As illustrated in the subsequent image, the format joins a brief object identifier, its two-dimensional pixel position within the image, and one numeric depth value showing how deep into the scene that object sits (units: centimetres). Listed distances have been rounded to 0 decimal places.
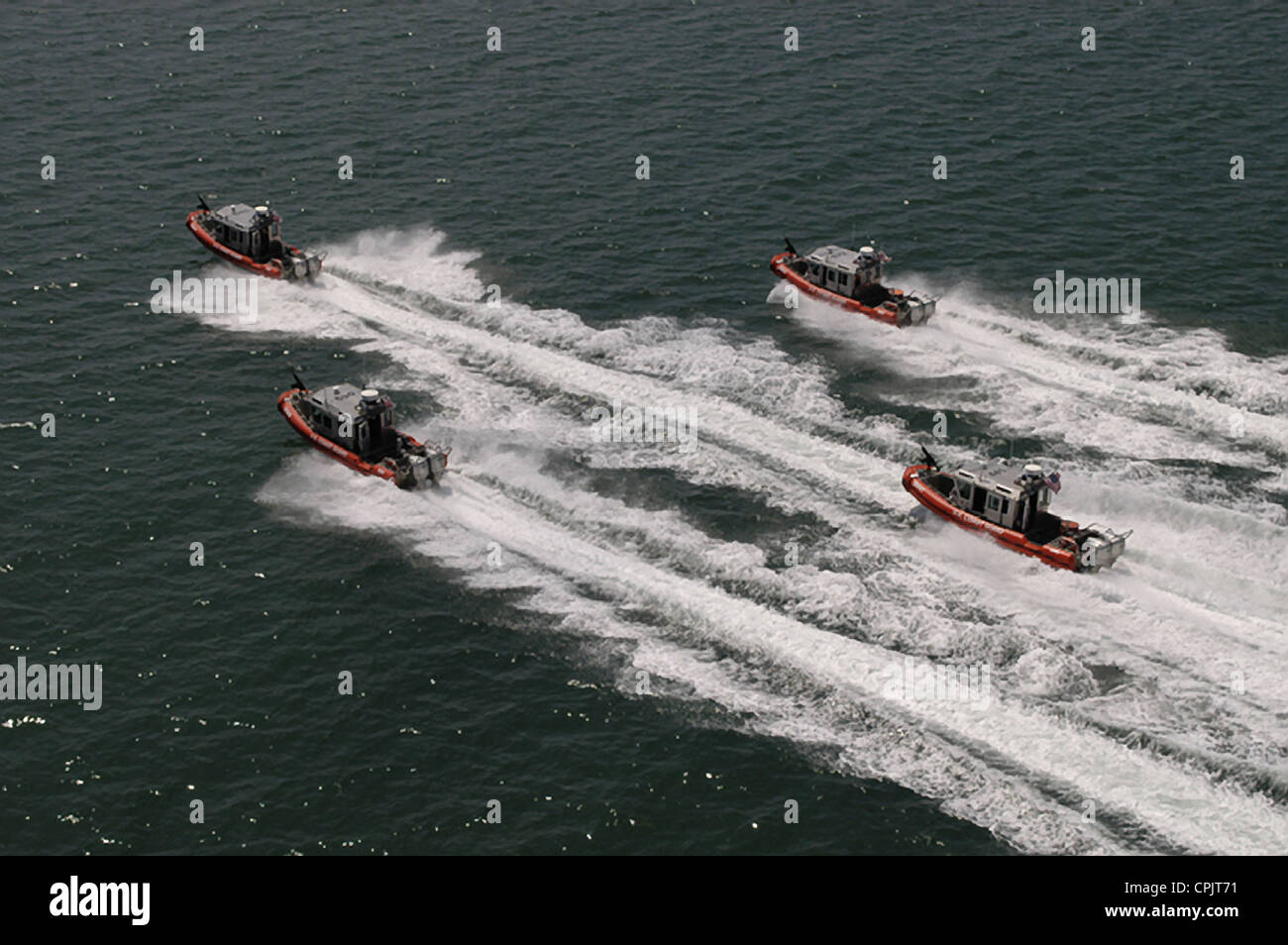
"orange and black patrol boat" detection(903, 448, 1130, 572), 9112
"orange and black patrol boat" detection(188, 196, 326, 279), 12512
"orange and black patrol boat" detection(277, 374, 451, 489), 10038
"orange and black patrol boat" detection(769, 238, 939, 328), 11669
